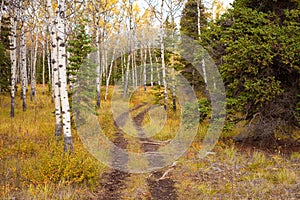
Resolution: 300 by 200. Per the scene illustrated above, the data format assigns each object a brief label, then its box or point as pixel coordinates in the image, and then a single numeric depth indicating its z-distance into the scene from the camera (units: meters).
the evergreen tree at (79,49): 12.19
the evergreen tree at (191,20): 20.42
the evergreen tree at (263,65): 8.60
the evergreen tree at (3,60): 19.75
